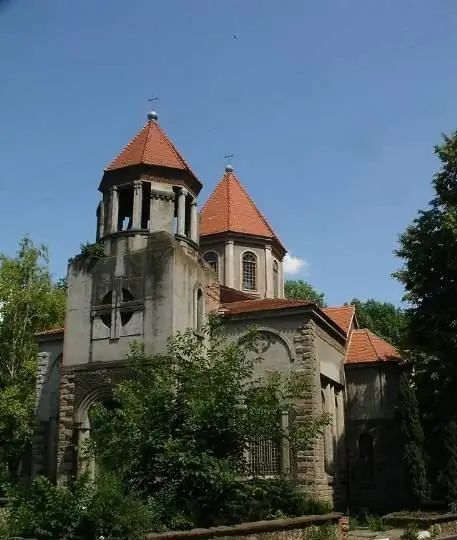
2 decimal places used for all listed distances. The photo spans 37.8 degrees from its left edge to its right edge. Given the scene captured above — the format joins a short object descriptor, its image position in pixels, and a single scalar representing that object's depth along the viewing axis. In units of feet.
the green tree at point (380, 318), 174.60
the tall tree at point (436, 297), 72.18
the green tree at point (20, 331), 102.27
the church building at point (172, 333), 68.59
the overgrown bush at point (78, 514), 37.86
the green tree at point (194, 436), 46.68
